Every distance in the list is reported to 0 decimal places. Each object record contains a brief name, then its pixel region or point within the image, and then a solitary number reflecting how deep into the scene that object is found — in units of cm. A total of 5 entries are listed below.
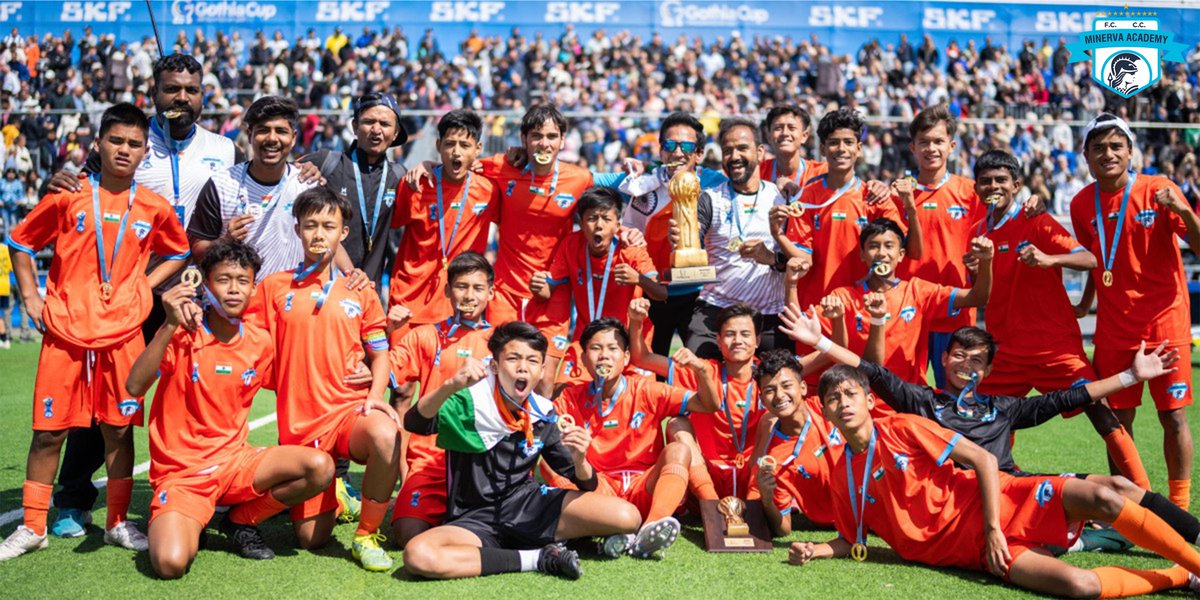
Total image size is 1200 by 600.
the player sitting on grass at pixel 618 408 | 563
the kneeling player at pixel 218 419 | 492
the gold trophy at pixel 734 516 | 526
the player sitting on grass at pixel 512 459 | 495
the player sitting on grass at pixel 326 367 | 510
